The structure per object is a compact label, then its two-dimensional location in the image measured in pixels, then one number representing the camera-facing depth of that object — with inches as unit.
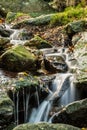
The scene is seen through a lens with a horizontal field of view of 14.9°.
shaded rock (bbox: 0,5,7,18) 804.6
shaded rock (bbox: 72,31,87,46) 437.8
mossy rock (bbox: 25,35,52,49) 459.8
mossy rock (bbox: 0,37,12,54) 434.3
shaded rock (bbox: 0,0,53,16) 862.7
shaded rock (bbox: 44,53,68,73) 390.9
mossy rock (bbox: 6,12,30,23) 705.0
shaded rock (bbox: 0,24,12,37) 531.8
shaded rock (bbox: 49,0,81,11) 743.1
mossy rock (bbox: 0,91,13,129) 282.7
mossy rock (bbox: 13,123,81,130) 251.8
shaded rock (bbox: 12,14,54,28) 579.2
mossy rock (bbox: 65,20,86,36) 478.3
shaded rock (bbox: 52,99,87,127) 297.6
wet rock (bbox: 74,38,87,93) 326.6
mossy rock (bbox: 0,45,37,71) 383.5
